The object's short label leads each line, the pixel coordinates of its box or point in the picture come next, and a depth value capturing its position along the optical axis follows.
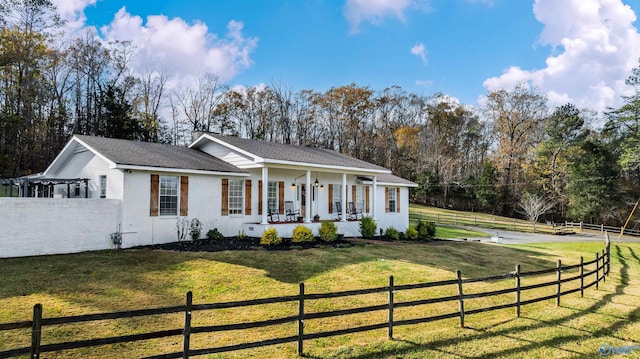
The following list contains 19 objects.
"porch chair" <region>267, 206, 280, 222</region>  16.80
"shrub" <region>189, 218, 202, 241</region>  14.41
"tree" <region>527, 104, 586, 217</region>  39.28
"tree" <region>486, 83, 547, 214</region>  43.59
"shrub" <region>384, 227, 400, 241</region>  18.83
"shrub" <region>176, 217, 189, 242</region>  14.07
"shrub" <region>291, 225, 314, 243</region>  15.05
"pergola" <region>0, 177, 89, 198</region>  13.99
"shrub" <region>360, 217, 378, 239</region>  18.33
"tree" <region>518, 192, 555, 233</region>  33.41
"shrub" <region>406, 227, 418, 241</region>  19.56
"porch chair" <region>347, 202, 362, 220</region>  19.98
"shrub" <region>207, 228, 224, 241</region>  14.78
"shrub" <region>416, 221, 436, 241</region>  20.30
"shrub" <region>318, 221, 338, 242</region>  15.94
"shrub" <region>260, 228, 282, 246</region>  14.11
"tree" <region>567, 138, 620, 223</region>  36.38
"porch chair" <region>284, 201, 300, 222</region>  17.22
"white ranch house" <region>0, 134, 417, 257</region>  12.48
